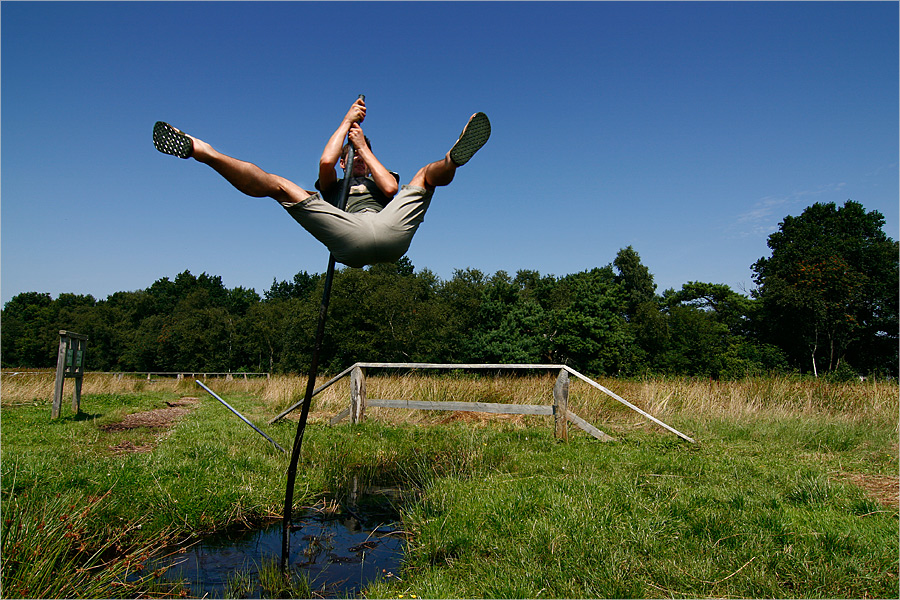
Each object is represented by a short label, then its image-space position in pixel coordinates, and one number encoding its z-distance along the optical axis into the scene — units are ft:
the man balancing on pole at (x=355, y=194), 9.85
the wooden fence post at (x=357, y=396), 29.78
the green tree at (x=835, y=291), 116.57
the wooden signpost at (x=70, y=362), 30.32
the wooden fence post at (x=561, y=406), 24.14
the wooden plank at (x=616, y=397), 22.38
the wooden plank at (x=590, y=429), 23.29
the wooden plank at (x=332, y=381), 27.68
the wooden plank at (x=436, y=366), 25.31
